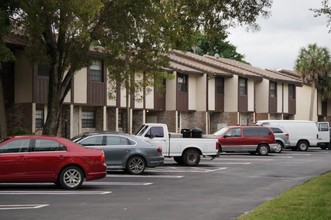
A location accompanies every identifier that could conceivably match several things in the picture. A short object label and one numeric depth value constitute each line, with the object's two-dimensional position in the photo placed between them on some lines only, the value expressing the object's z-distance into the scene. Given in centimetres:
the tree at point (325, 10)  1584
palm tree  5809
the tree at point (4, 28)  2077
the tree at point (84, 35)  2095
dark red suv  3338
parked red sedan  1523
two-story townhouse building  3119
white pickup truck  2497
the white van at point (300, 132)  3950
